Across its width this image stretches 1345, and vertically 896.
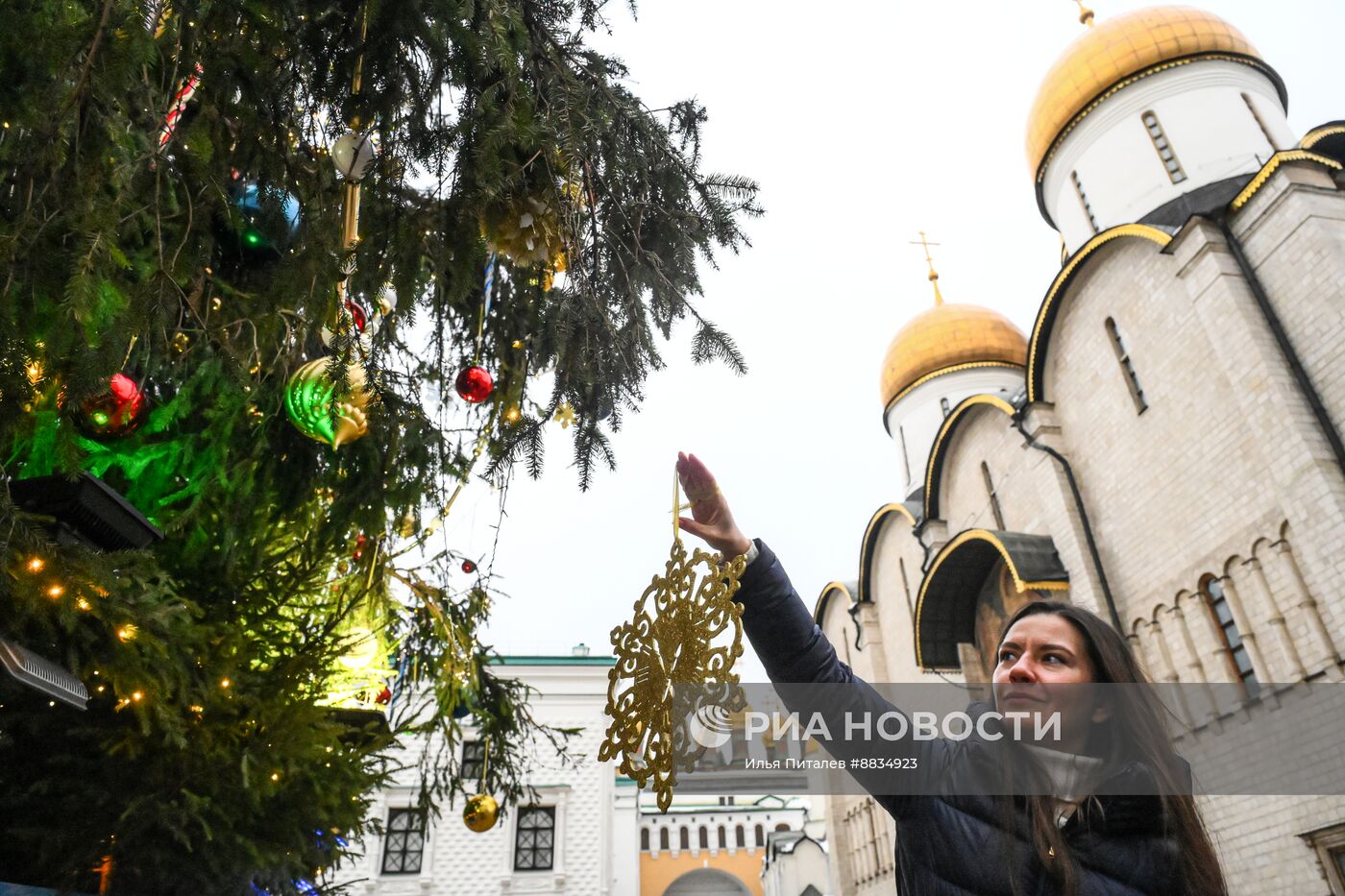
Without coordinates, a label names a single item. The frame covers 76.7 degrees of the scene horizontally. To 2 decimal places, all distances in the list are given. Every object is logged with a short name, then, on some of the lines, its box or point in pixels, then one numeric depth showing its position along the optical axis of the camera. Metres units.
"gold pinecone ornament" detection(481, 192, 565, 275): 3.11
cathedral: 9.69
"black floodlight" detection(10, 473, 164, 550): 2.70
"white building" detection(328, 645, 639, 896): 20.27
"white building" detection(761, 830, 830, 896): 24.16
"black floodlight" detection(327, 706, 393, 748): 4.72
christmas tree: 2.36
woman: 1.84
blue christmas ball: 3.77
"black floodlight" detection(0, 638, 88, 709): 2.64
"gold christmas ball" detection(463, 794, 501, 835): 7.66
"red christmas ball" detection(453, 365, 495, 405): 4.31
